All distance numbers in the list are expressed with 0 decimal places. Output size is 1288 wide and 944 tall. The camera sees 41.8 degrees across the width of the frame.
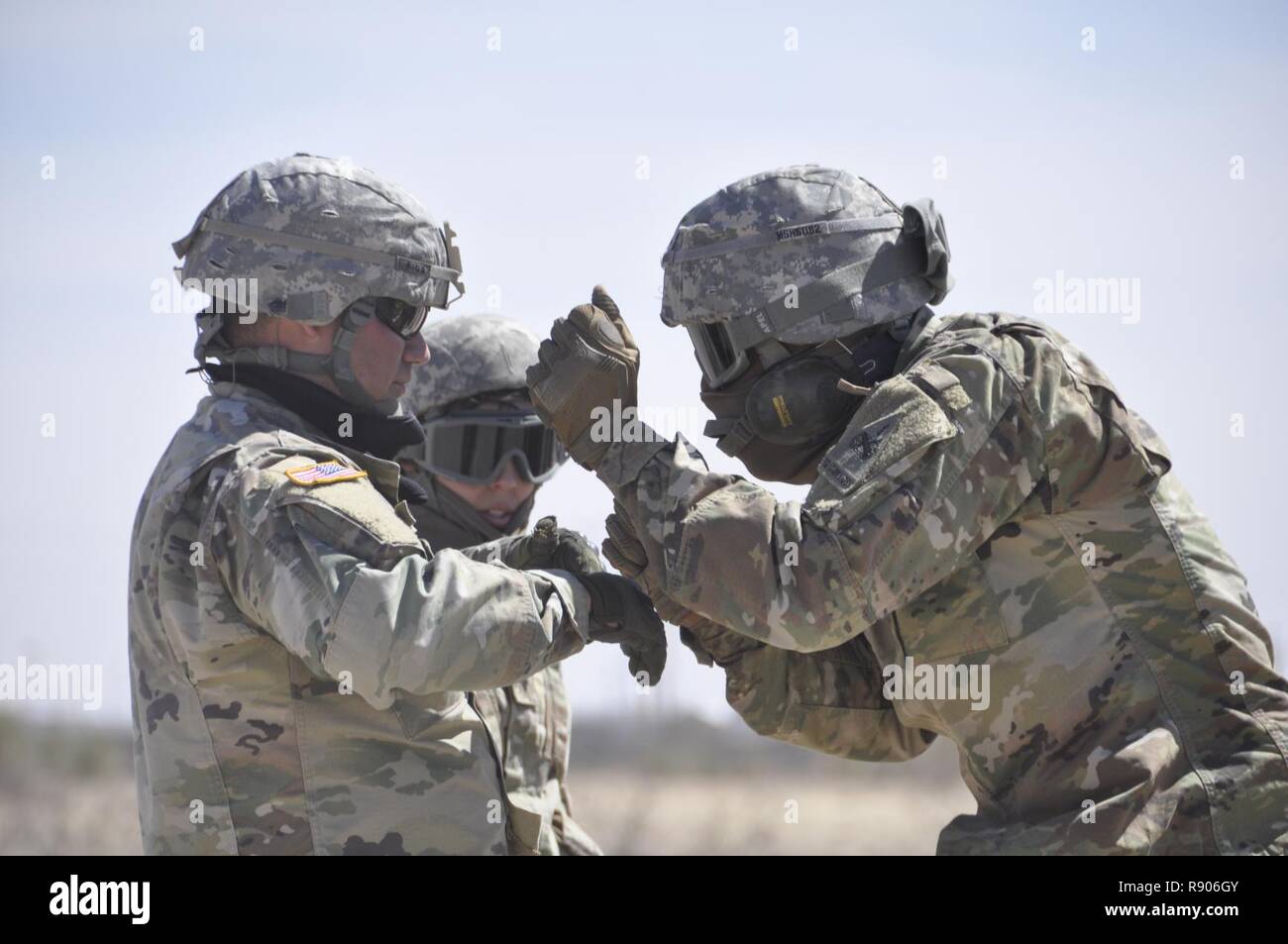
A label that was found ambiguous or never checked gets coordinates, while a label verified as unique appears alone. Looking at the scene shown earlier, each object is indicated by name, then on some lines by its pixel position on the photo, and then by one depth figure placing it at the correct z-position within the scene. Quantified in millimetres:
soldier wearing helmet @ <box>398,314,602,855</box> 7809
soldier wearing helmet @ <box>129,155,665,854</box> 5176
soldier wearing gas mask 5426
